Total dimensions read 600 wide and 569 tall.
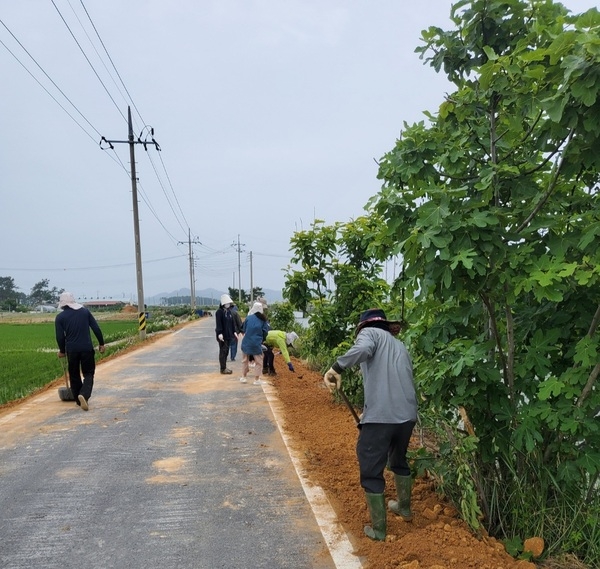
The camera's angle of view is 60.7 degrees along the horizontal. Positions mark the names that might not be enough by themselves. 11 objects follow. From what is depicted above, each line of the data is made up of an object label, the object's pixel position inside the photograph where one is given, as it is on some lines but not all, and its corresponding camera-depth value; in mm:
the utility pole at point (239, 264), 80125
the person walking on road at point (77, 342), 7863
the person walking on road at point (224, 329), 11750
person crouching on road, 10578
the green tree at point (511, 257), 2945
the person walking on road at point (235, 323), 12273
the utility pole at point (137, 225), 24211
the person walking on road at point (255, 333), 9781
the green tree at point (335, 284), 7684
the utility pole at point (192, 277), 65812
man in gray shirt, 3543
